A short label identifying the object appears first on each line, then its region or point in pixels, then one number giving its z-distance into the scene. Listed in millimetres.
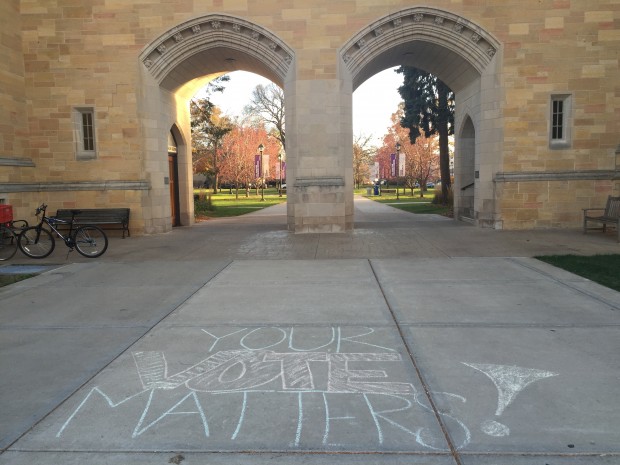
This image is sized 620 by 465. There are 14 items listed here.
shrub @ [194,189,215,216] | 25562
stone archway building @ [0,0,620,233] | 14391
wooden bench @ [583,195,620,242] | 12484
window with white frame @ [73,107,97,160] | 15047
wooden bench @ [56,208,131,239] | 14586
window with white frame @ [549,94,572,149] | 14664
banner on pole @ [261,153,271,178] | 39812
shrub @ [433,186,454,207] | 26281
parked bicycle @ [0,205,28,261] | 11195
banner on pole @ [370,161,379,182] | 46031
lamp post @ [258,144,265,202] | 39012
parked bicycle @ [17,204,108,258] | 11008
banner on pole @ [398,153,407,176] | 36391
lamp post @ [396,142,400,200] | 38469
